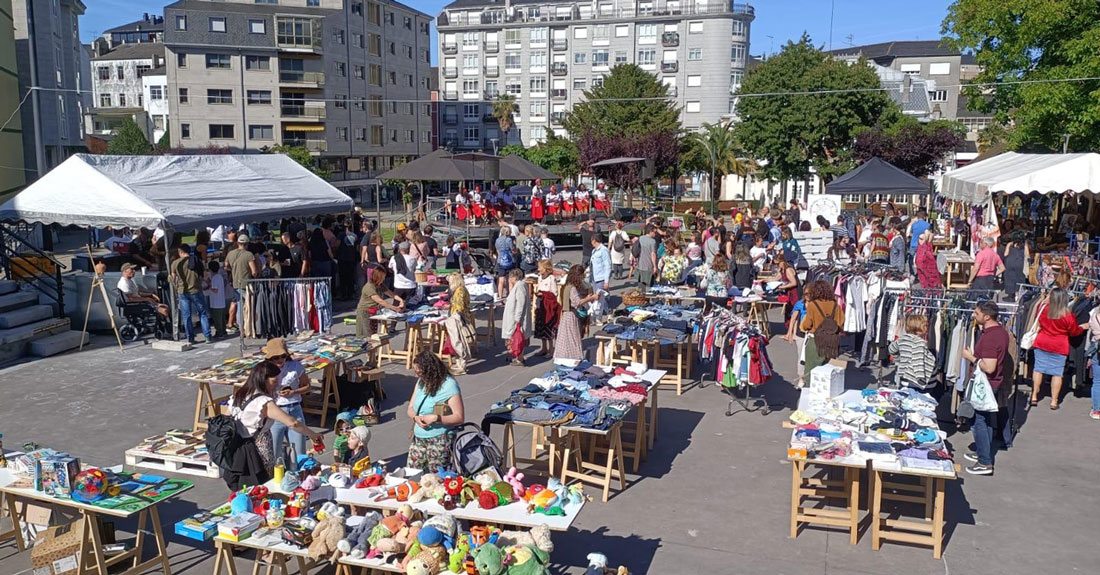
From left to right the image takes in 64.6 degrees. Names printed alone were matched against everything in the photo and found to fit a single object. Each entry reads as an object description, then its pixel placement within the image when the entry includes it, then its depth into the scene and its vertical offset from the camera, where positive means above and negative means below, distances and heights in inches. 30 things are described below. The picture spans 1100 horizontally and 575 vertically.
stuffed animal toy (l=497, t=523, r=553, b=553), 211.0 -87.8
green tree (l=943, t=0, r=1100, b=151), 776.9 +114.9
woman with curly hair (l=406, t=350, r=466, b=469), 262.4 -71.5
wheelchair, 554.3 -94.1
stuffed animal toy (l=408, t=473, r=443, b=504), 235.1 -84.9
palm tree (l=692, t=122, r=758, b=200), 2036.2 +65.5
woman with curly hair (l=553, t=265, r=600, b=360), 428.5 -78.6
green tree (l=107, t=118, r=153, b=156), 1904.5 +71.1
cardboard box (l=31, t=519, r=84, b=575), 237.9 -103.6
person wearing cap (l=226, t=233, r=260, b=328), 555.5 -58.2
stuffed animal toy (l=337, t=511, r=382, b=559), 216.2 -90.9
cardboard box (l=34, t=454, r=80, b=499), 246.5 -85.6
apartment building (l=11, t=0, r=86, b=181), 1025.0 +144.9
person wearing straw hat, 280.5 -75.9
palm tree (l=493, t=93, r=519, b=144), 2908.2 +223.3
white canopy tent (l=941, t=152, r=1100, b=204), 617.6 +4.0
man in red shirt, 320.5 -67.3
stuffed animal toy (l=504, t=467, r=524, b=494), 237.5 -84.3
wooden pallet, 317.1 -106.2
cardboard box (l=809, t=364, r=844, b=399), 322.7 -74.2
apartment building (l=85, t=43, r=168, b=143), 2642.7 +260.7
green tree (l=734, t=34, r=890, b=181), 1557.6 +123.9
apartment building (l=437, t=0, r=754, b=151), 2696.9 +397.3
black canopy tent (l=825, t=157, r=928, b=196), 749.9 -2.1
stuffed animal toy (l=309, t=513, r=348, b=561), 216.8 -90.3
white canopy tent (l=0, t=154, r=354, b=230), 534.9 -14.0
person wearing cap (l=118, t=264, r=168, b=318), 554.6 -75.1
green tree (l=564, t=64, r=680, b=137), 2017.7 +168.1
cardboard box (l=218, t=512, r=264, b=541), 223.9 -90.4
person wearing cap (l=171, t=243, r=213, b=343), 530.9 -71.8
